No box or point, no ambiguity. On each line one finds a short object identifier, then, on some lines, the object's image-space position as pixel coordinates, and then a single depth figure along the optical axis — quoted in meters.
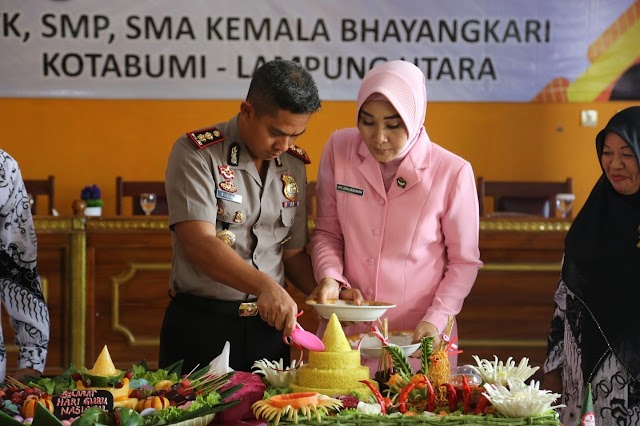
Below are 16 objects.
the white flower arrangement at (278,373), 3.36
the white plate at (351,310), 3.53
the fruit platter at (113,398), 3.08
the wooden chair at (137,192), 6.73
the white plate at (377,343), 3.48
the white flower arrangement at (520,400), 3.10
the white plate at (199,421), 3.09
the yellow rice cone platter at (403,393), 3.09
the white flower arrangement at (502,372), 3.28
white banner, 7.78
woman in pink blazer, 3.78
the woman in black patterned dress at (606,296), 3.73
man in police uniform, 3.68
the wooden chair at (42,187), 6.73
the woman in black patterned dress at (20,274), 3.56
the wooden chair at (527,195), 6.99
